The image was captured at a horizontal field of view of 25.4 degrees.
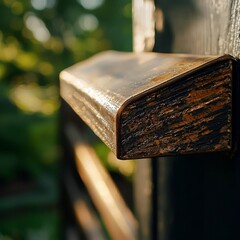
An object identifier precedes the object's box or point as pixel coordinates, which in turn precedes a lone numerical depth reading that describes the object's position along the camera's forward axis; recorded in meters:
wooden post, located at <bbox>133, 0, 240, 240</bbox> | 0.46
